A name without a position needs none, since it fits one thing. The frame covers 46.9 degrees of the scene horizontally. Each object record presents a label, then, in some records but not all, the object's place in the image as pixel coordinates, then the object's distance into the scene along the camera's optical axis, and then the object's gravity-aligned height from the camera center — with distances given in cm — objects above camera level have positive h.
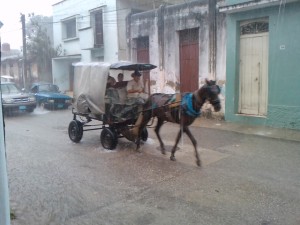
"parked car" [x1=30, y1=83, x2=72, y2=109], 1869 -109
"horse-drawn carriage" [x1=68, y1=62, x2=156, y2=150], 877 -72
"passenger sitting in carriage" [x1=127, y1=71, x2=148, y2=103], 918 -29
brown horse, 701 -71
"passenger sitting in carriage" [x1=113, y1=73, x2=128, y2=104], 908 -31
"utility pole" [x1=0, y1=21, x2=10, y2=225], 282 -88
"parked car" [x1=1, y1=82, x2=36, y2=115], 1652 -105
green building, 1064 +38
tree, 2528 +196
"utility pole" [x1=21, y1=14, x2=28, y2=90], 2278 +237
